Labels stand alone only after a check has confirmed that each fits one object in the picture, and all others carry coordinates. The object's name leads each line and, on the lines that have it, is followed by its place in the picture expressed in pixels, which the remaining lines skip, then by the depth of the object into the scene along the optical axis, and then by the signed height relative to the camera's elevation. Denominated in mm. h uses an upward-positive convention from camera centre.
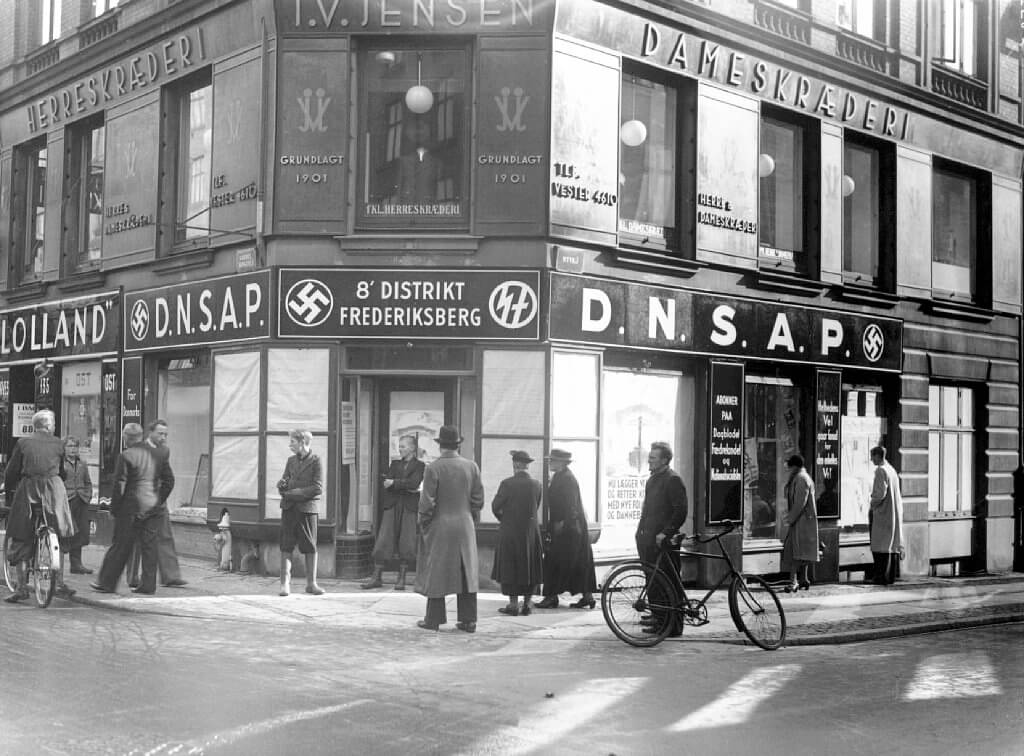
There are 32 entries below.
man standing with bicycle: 11039 -589
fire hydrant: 15266 -1349
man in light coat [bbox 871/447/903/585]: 16938 -918
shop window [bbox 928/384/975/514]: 19875 +29
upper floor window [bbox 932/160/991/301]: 20266 +3882
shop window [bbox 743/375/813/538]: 16953 +37
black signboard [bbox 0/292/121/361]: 18297 +1795
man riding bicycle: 12211 -607
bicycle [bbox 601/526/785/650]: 10836 -1456
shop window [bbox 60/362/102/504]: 18984 +470
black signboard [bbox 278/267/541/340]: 14258 +1692
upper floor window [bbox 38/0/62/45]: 20281 +7202
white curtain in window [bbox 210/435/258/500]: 15092 -355
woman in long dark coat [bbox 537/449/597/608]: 12961 -1141
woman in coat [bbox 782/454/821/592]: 15492 -953
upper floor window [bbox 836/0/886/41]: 18281 +6795
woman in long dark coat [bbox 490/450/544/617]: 12469 -1001
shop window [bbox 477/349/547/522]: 14164 +434
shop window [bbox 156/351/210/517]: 16750 +286
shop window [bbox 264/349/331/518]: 14633 +483
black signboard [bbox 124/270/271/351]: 15016 +1716
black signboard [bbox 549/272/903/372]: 14570 +1681
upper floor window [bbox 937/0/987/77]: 20016 +7208
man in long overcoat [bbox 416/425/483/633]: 11109 -868
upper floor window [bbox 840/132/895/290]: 18766 +3839
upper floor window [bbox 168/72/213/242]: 16609 +4101
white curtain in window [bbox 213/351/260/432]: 15125 +616
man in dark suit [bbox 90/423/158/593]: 13086 -784
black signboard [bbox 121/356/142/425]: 17531 +706
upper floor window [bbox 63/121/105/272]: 19172 +3974
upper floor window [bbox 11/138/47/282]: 21000 +4013
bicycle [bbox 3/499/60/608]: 11875 -1271
